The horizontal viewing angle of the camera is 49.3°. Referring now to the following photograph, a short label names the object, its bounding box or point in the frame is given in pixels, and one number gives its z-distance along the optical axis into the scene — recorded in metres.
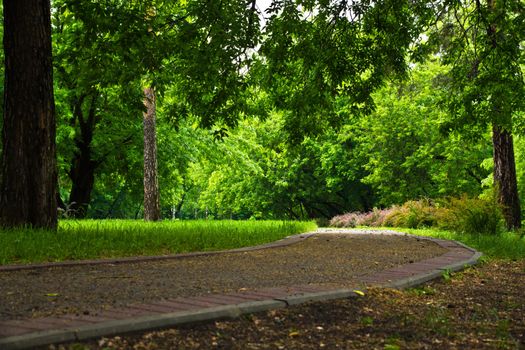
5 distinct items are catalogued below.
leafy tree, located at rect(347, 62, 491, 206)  32.19
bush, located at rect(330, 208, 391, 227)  25.81
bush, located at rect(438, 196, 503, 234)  13.95
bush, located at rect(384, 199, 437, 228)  20.92
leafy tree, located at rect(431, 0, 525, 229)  12.94
